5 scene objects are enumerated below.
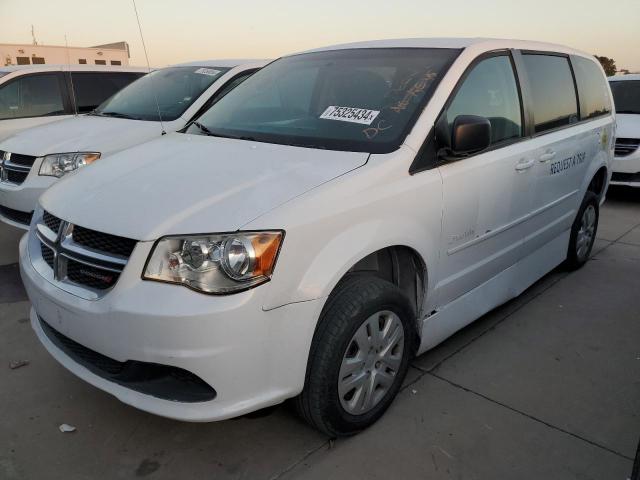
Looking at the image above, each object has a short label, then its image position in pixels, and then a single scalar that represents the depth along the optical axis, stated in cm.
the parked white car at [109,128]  448
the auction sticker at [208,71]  555
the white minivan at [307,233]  193
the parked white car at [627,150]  709
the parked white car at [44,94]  664
